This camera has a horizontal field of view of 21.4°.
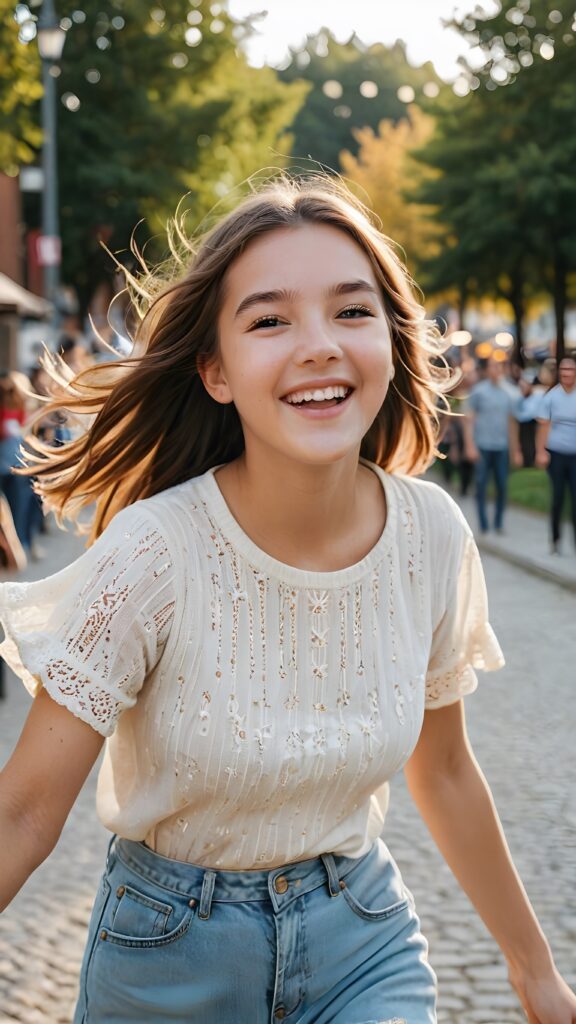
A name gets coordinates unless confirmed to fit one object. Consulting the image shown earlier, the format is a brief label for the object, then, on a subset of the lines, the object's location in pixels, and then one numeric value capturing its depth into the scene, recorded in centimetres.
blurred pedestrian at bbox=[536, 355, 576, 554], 1397
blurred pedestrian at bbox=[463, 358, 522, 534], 1684
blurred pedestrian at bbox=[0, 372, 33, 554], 1328
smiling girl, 209
